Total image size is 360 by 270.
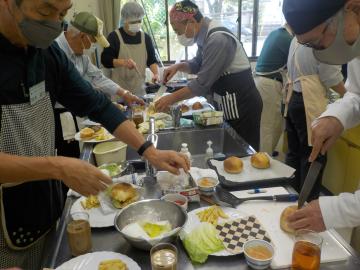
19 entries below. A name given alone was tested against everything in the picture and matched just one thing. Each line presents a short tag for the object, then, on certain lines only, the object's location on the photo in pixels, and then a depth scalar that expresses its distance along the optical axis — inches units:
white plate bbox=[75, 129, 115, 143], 81.4
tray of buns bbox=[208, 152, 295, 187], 60.9
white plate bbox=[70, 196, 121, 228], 48.8
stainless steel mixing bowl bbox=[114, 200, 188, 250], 47.8
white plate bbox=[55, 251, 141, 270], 39.6
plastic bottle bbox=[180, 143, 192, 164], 66.1
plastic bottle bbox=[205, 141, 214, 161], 73.3
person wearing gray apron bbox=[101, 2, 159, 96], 143.0
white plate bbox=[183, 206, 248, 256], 47.9
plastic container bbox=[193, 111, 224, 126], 91.4
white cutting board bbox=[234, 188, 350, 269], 41.1
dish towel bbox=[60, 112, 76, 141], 98.0
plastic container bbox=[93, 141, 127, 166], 72.8
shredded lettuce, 65.4
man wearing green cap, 94.7
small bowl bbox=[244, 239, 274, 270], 39.2
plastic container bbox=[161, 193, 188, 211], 51.9
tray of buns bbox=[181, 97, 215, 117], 107.6
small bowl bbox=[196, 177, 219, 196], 56.4
